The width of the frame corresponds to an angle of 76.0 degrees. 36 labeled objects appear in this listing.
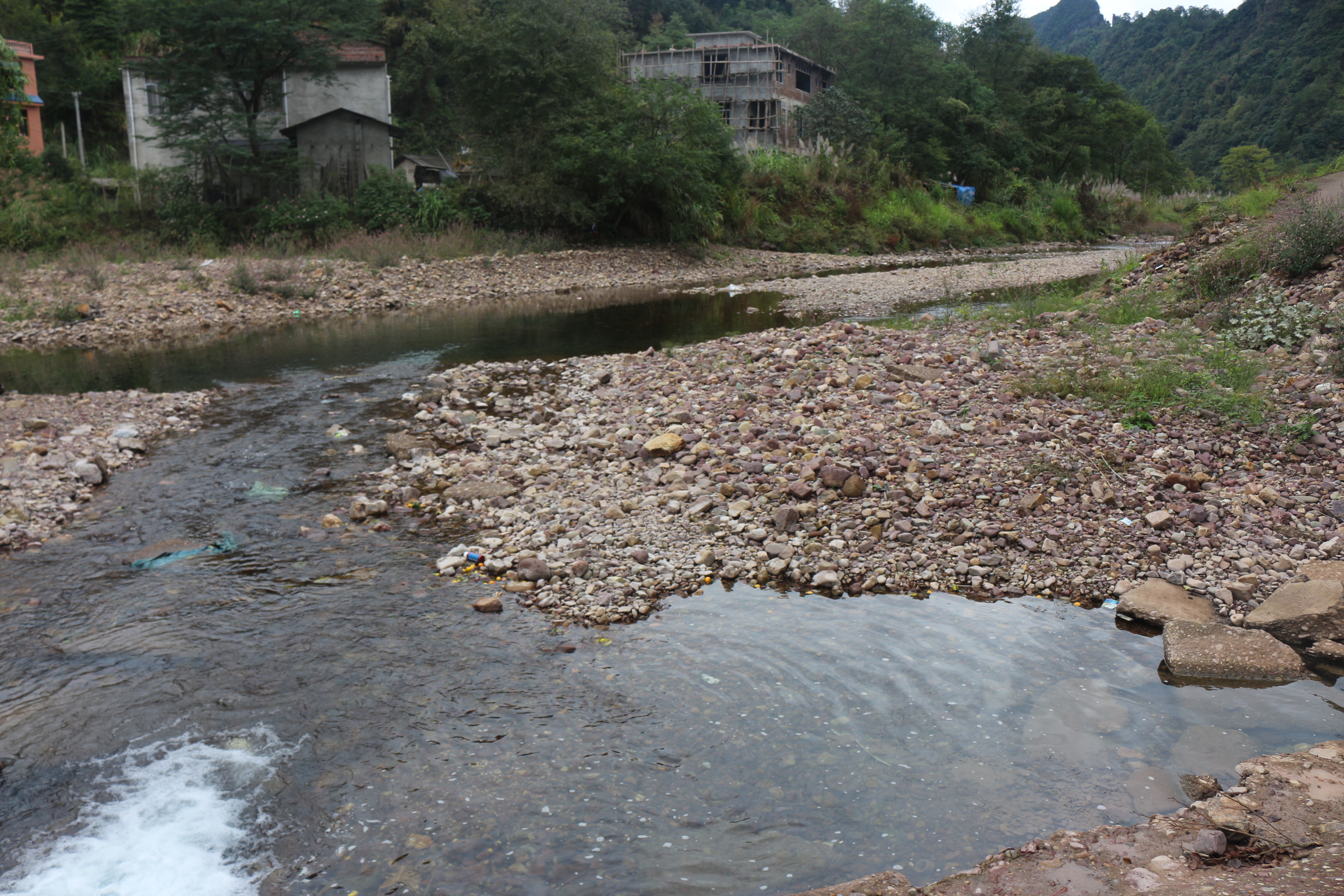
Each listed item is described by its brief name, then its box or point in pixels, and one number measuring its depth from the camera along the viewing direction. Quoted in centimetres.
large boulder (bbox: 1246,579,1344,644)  425
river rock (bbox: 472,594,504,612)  485
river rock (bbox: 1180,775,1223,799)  326
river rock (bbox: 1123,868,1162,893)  271
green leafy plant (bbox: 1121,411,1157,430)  628
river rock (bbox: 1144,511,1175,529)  518
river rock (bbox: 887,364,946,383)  763
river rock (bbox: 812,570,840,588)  504
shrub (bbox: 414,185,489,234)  2164
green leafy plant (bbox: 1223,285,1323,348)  766
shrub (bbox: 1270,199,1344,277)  859
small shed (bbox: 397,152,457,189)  3027
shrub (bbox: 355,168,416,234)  2158
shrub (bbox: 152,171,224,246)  2073
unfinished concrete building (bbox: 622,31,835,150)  3569
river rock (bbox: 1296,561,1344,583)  457
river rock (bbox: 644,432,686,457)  666
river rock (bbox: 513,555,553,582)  514
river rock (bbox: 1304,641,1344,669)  416
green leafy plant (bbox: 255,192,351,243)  2114
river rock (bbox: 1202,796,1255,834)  297
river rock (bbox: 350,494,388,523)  620
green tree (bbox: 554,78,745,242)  2130
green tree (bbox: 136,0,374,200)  2152
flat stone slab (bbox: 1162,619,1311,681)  407
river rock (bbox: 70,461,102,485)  682
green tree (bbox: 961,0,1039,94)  4309
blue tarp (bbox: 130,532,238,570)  547
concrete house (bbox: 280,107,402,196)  2420
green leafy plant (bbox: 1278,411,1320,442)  589
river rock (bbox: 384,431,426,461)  751
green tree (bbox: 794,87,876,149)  3198
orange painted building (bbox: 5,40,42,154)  2431
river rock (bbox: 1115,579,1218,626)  452
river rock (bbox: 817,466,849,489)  576
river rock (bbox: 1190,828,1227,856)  285
